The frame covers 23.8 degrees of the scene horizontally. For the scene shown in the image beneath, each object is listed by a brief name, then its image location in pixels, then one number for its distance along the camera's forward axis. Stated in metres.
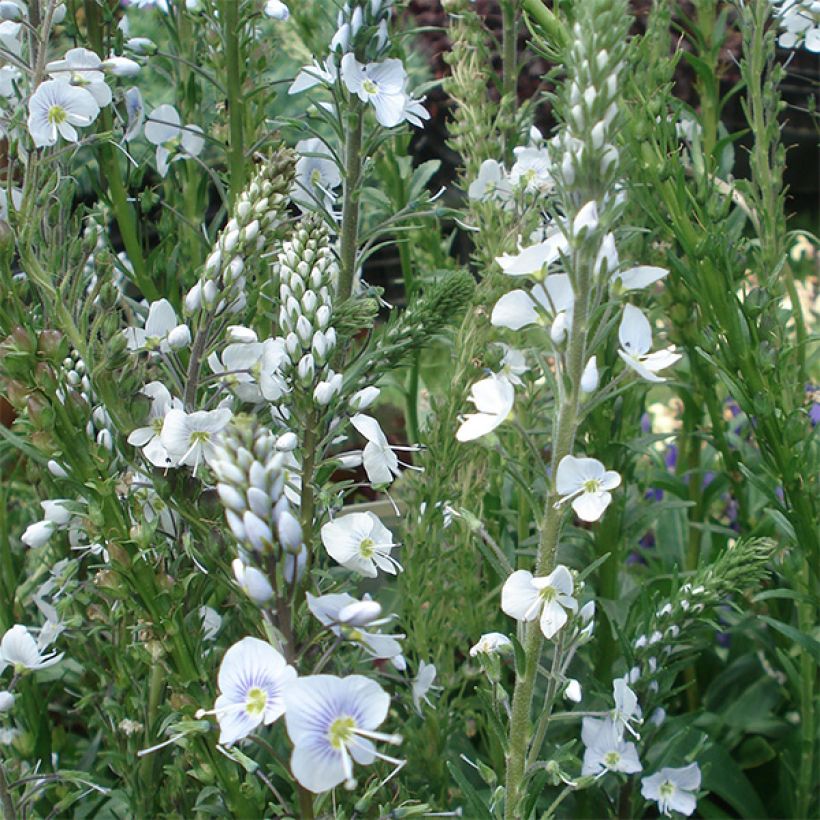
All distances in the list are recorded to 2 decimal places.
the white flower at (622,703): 0.30
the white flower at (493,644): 0.27
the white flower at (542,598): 0.25
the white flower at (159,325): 0.28
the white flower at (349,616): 0.23
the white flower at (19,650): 0.28
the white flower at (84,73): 0.29
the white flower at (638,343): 0.25
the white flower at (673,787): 0.32
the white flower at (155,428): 0.27
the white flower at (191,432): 0.26
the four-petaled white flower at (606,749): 0.31
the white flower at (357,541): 0.26
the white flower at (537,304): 0.25
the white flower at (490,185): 0.35
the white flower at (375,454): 0.27
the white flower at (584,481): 0.25
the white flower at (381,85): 0.29
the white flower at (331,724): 0.23
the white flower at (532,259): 0.25
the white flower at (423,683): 0.31
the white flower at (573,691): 0.27
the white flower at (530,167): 0.33
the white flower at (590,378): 0.25
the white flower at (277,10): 0.31
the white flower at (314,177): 0.31
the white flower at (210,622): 0.29
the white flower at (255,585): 0.23
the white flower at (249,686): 0.23
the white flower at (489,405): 0.25
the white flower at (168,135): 0.33
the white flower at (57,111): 0.28
